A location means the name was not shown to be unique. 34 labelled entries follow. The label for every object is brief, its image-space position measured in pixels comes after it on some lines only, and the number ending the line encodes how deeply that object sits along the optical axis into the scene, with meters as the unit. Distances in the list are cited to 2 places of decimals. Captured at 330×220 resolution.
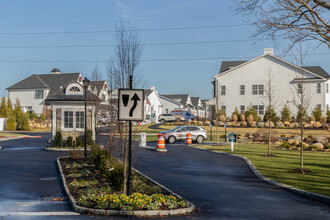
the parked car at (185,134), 32.69
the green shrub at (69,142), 25.70
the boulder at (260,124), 45.44
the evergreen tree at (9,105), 56.56
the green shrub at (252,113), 48.33
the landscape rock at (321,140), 29.10
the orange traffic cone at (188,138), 31.33
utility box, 27.21
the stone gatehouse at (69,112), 26.80
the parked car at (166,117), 65.05
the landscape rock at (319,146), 27.50
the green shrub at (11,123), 49.69
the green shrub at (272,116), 46.70
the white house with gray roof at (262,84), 48.56
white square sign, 8.96
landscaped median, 8.45
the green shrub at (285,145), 28.14
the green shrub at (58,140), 25.47
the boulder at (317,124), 43.47
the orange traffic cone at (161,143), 24.62
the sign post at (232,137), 24.03
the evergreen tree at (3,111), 54.97
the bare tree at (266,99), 49.78
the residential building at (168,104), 88.56
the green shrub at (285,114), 46.84
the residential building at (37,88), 62.56
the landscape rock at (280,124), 44.83
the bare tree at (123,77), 10.18
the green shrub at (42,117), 57.28
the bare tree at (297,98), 44.97
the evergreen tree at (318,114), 45.79
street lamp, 19.62
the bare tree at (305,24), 11.98
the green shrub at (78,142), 25.58
